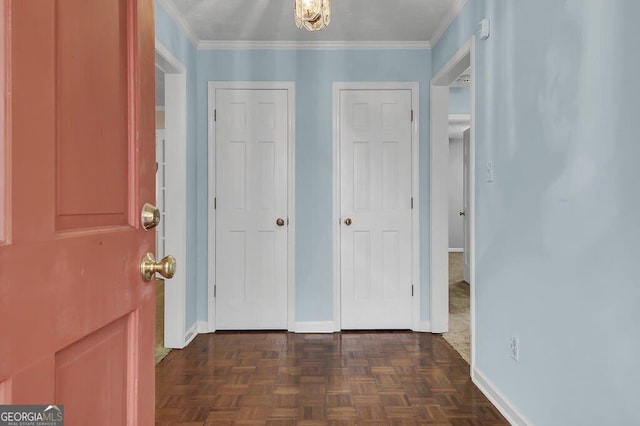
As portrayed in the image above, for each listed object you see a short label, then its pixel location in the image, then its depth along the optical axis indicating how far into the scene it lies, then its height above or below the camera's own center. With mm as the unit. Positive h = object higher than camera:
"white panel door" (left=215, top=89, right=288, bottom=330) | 3670 -3
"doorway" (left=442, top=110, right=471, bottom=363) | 3658 -546
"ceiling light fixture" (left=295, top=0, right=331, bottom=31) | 1776 +798
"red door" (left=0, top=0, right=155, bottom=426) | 552 -2
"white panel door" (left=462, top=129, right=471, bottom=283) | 5840 -62
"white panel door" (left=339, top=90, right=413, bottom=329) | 3699 +8
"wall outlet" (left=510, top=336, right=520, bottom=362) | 2104 -705
